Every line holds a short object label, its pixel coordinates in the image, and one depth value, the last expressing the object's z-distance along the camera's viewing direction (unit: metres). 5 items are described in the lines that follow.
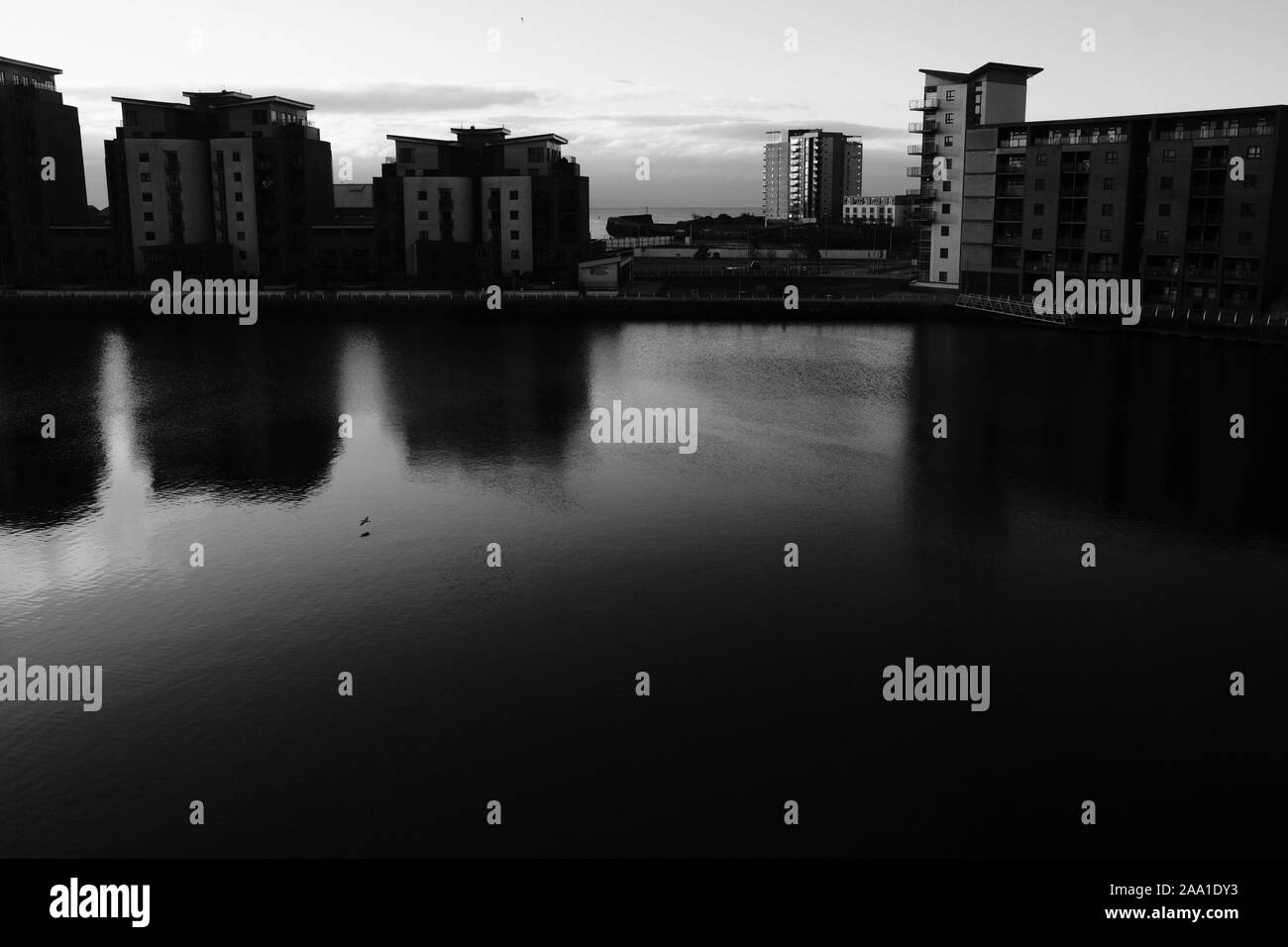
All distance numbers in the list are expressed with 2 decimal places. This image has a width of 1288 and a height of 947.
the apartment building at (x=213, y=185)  94.31
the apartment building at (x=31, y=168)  96.25
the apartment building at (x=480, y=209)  95.81
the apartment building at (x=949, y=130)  85.19
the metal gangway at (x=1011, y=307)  74.25
